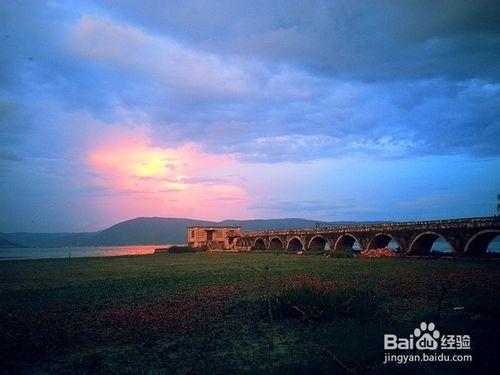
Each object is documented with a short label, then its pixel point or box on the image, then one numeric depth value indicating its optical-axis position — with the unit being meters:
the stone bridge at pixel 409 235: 34.62
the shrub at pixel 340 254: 42.94
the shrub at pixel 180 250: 75.25
